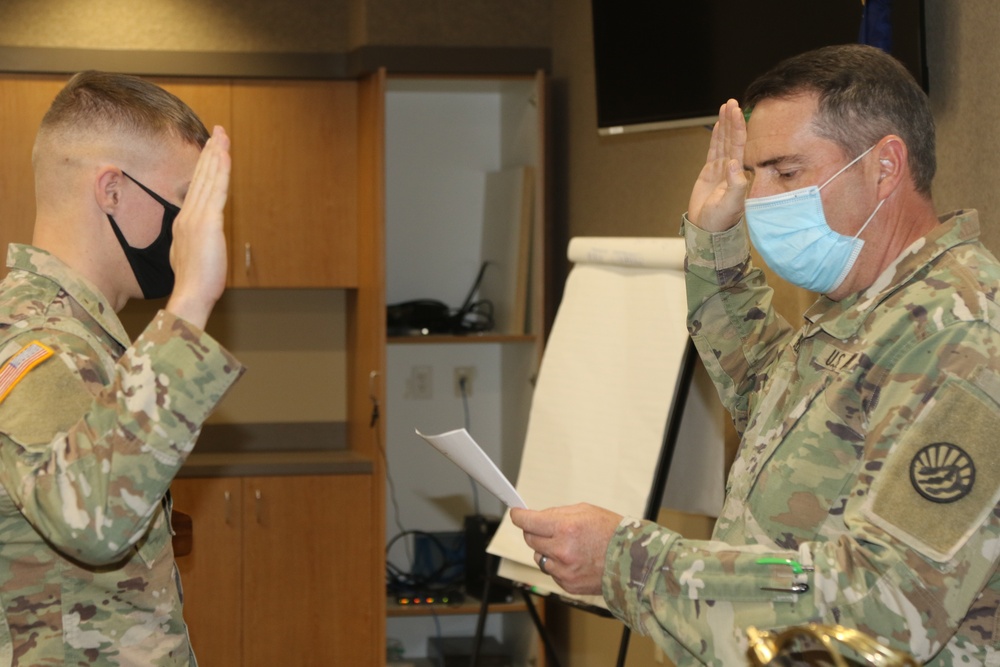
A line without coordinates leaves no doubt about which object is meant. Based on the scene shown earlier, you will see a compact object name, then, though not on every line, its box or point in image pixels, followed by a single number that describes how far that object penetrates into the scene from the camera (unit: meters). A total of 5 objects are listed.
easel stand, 2.75
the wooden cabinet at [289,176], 4.27
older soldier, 1.30
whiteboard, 2.81
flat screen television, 2.23
